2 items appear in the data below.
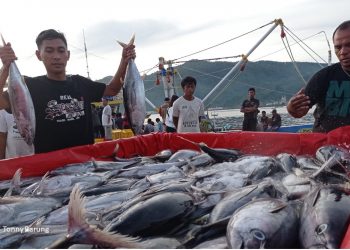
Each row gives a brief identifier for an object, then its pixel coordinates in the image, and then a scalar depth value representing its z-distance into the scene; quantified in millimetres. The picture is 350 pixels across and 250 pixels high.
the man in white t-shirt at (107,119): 12498
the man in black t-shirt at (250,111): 10977
